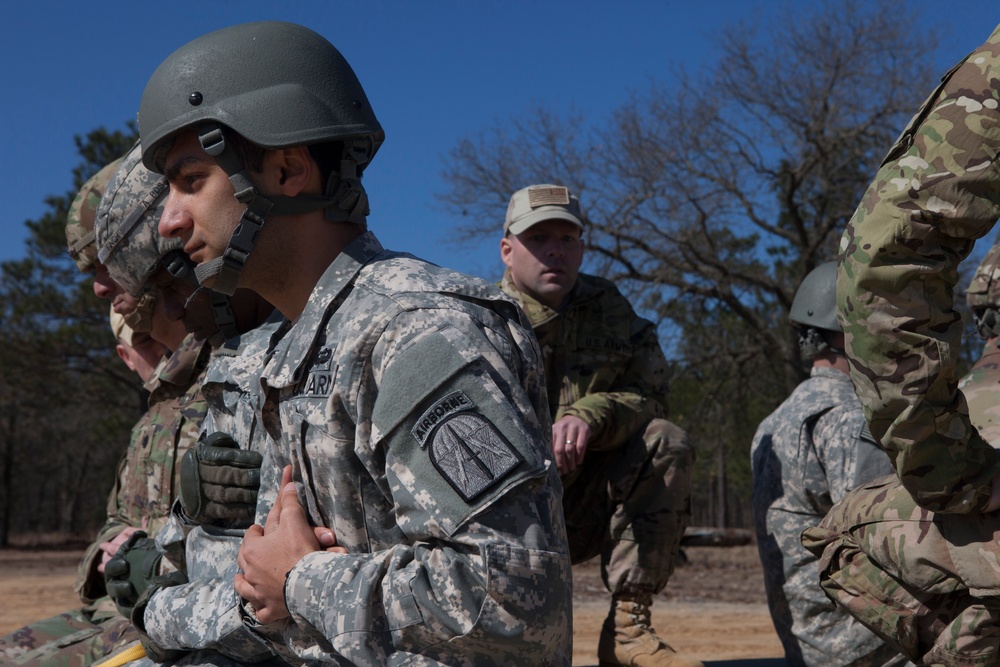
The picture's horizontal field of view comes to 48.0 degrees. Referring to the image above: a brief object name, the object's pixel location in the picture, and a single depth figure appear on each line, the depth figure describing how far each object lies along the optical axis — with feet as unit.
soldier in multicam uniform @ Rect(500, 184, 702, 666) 17.81
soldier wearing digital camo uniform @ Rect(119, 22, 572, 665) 6.93
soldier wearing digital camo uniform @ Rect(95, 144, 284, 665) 9.35
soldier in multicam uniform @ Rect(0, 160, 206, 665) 13.78
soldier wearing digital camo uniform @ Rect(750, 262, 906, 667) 17.28
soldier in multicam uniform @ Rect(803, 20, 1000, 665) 8.15
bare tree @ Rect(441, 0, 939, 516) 68.18
